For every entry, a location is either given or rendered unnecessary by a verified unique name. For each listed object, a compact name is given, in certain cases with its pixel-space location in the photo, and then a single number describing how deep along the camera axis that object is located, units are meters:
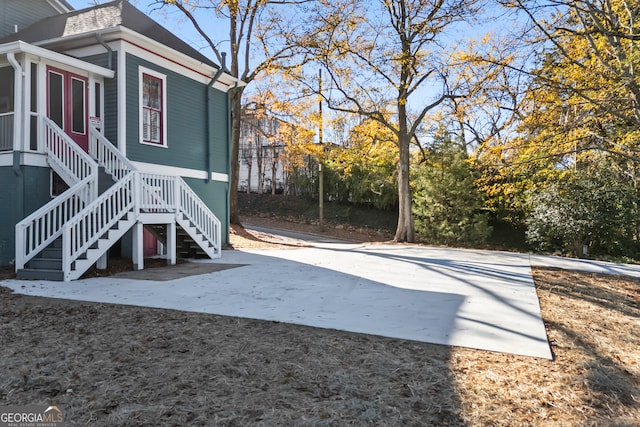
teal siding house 7.60
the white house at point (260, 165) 29.53
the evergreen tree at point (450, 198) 18.31
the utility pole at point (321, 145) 15.78
